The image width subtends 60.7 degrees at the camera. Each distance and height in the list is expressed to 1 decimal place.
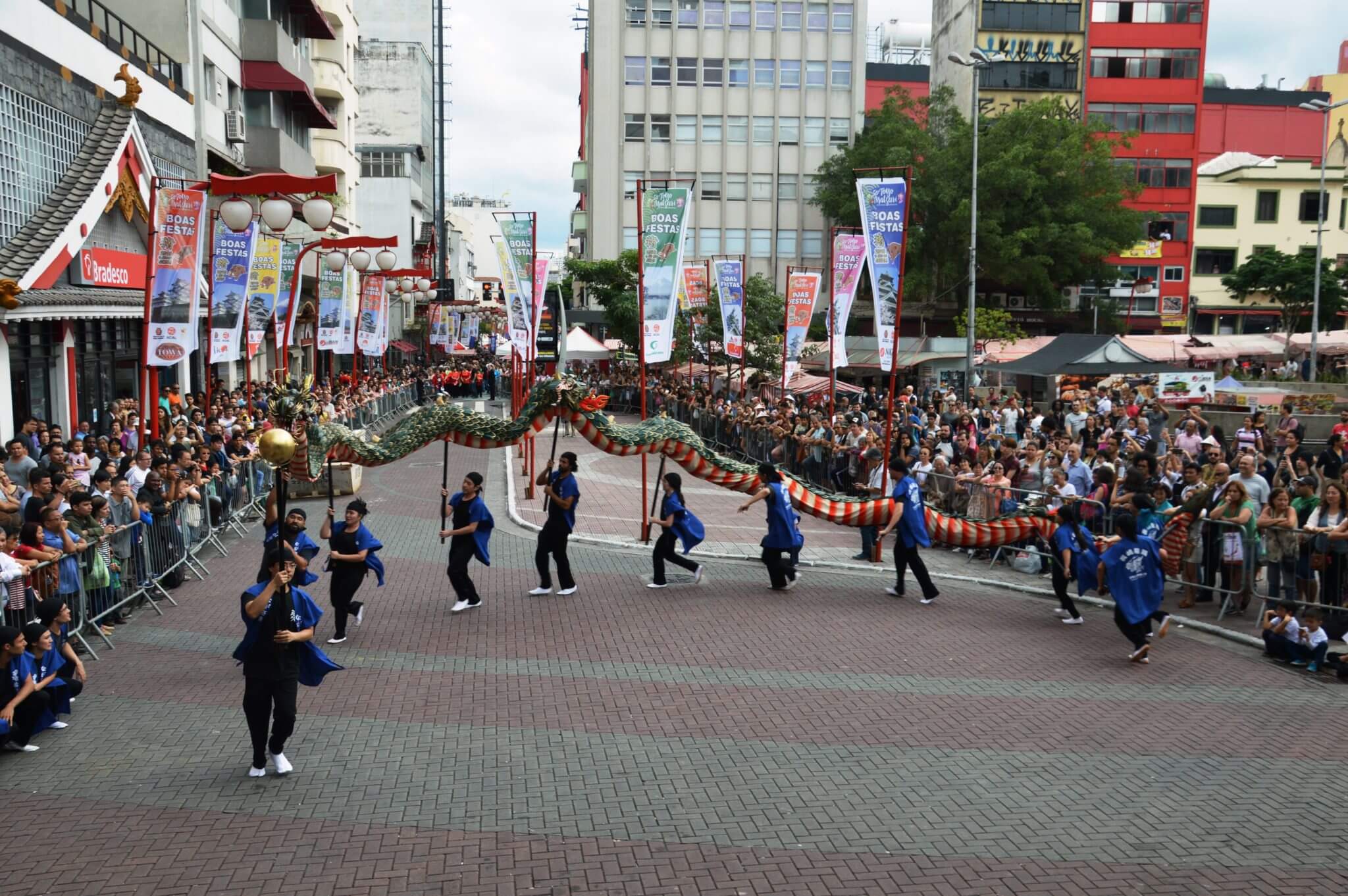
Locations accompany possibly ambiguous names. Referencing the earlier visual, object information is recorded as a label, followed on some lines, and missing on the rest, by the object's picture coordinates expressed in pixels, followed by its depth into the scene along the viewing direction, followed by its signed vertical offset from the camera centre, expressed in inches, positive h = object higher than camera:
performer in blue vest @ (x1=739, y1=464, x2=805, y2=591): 521.3 -90.1
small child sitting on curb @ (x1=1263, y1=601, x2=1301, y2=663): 409.4 -103.3
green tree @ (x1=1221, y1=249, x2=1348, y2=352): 1819.6 +96.6
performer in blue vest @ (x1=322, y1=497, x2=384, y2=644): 431.2 -87.4
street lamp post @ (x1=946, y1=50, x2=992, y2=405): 1128.2 +112.5
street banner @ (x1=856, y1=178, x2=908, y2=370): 616.7 +56.4
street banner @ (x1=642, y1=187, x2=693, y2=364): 672.4 +40.8
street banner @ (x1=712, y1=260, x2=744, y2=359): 1075.3 +26.9
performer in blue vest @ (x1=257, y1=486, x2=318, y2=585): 374.0 -77.3
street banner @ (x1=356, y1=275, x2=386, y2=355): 1282.0 +2.5
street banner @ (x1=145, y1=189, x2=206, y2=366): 582.6 +22.1
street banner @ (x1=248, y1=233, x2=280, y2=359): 896.9 +28.0
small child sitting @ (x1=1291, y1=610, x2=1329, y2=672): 402.3 -106.3
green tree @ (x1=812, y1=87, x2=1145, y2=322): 1823.3 +223.2
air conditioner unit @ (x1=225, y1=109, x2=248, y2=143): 1243.8 +207.9
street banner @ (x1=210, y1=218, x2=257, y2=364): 734.5 +20.3
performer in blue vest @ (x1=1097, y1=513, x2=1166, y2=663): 410.6 -85.4
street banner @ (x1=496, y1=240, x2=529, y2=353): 943.0 +16.8
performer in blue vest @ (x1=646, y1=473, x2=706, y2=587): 521.7 -90.3
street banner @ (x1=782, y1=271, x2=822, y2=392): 1005.8 +21.1
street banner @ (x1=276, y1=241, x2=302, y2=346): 1047.0 +42.9
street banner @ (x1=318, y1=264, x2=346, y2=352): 1106.7 +14.9
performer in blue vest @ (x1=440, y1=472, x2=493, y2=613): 478.9 -86.6
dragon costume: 498.9 -53.6
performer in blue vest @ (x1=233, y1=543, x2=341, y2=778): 297.3 -88.8
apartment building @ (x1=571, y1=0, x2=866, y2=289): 2196.1 +416.2
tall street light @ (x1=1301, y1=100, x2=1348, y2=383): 1368.7 +154.8
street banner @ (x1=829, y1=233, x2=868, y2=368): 848.9 +44.7
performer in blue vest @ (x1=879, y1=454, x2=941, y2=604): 504.7 -84.9
